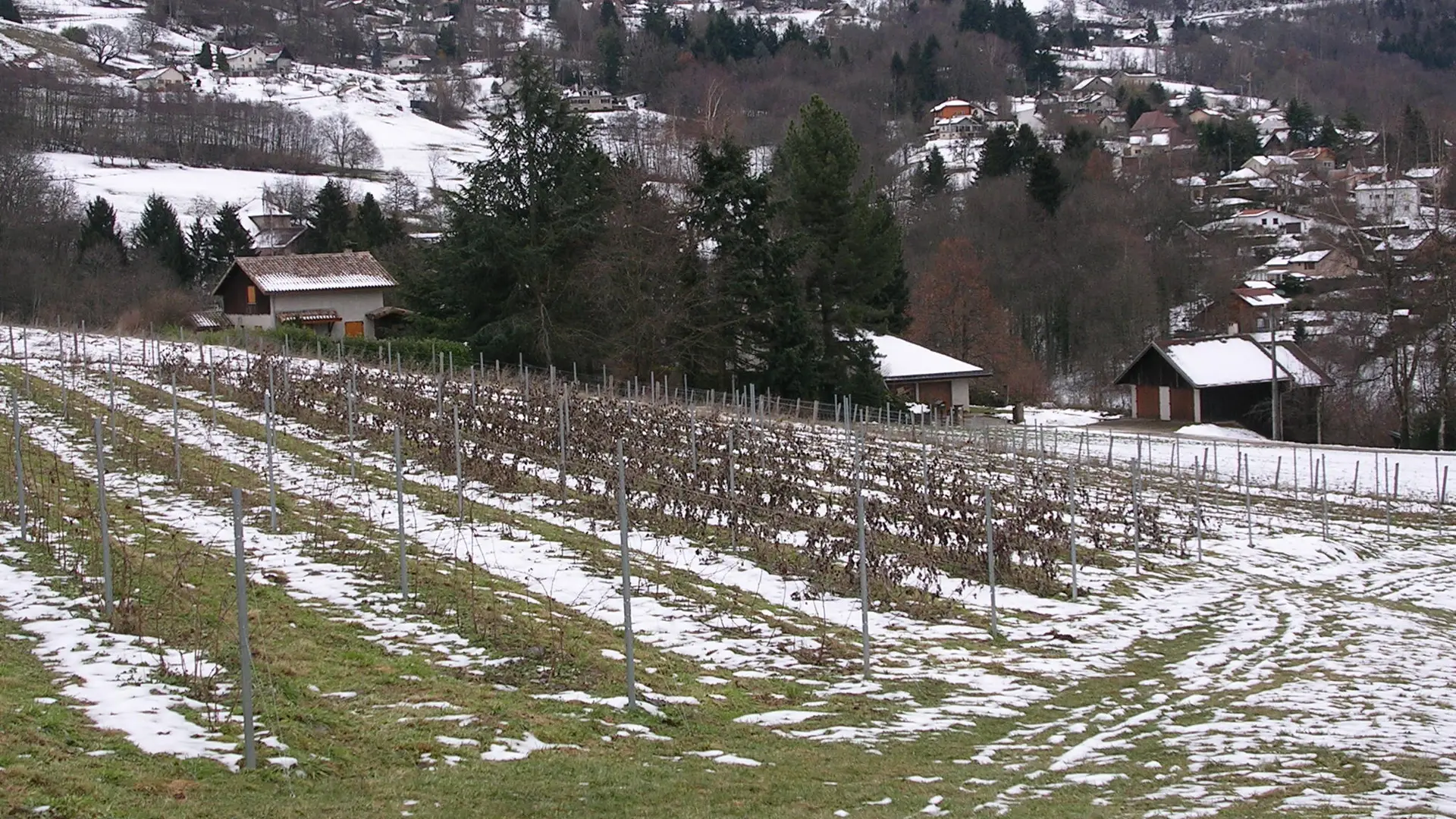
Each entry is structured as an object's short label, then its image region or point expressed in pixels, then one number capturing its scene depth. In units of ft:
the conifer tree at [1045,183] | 240.94
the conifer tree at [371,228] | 188.34
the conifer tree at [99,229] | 188.04
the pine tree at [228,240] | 205.16
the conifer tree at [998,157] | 265.54
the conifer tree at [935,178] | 274.77
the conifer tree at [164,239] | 194.08
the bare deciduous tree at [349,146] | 336.49
